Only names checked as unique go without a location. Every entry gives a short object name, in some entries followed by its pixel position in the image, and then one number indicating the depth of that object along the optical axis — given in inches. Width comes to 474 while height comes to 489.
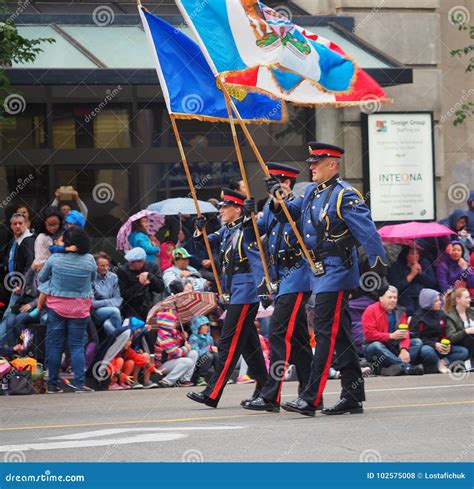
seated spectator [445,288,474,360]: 734.5
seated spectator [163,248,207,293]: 701.9
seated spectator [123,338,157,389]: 661.9
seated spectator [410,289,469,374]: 730.8
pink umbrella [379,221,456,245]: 775.1
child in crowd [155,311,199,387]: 669.9
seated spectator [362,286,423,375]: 712.4
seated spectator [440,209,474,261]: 796.6
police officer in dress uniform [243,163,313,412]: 487.8
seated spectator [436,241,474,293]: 770.8
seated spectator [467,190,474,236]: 814.5
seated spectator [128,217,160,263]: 721.0
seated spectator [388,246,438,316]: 761.0
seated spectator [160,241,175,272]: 744.3
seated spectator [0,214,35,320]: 687.1
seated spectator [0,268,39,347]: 661.9
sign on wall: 880.3
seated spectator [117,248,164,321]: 693.3
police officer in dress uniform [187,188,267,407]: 526.0
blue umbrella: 762.8
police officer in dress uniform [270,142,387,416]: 460.8
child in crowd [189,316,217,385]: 682.2
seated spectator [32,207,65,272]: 680.4
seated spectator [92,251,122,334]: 668.7
